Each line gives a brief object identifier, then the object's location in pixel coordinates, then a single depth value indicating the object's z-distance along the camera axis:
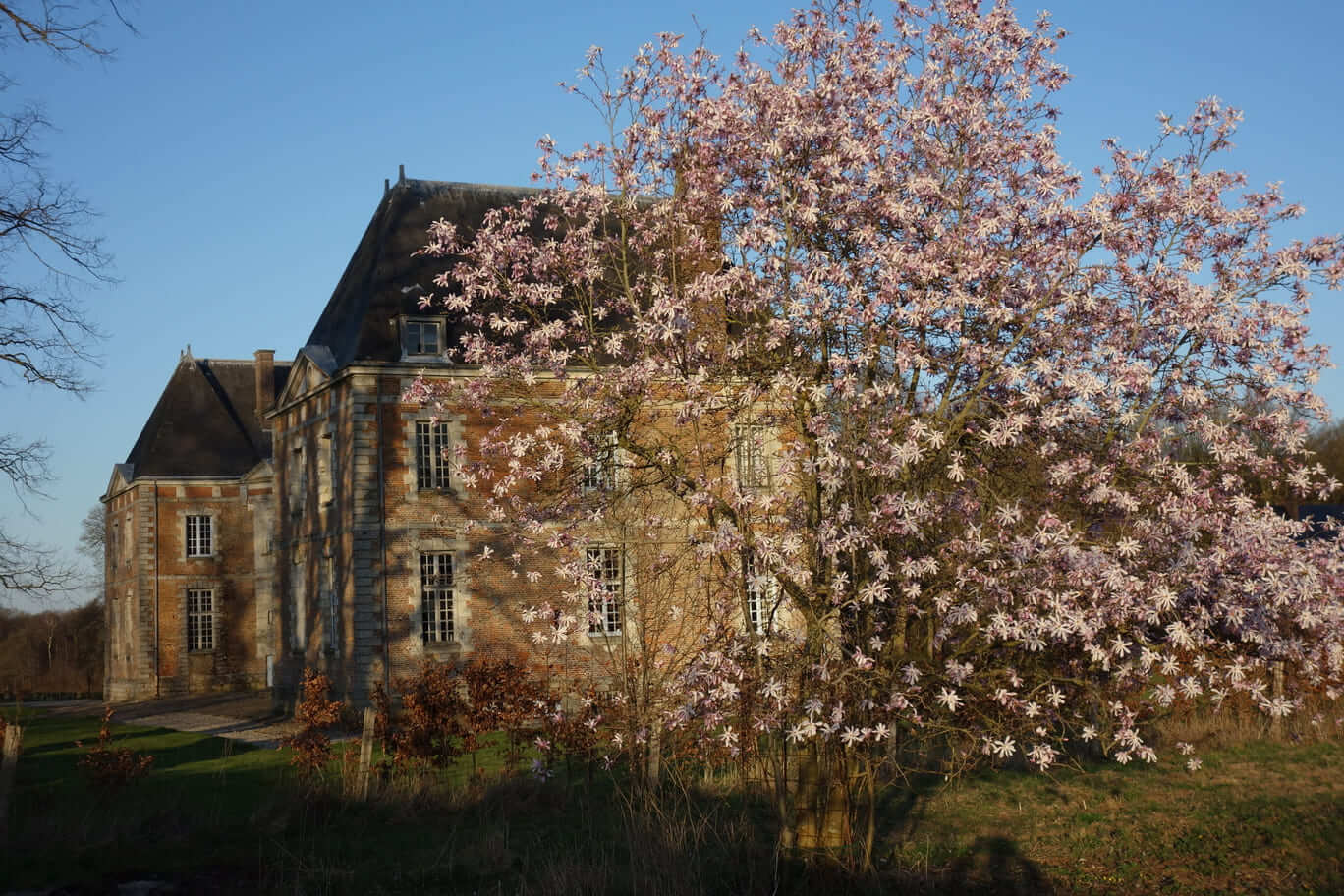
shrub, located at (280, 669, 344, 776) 14.38
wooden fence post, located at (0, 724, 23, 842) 12.69
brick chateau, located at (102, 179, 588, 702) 25.97
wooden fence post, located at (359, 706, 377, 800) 14.08
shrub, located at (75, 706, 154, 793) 14.73
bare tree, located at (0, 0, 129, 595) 17.09
